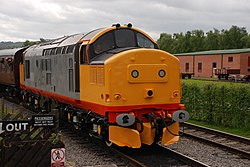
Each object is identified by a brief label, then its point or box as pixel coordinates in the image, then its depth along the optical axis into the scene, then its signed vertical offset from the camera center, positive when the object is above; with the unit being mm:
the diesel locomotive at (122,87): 9750 -581
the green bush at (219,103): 14719 -1567
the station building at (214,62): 53344 +303
